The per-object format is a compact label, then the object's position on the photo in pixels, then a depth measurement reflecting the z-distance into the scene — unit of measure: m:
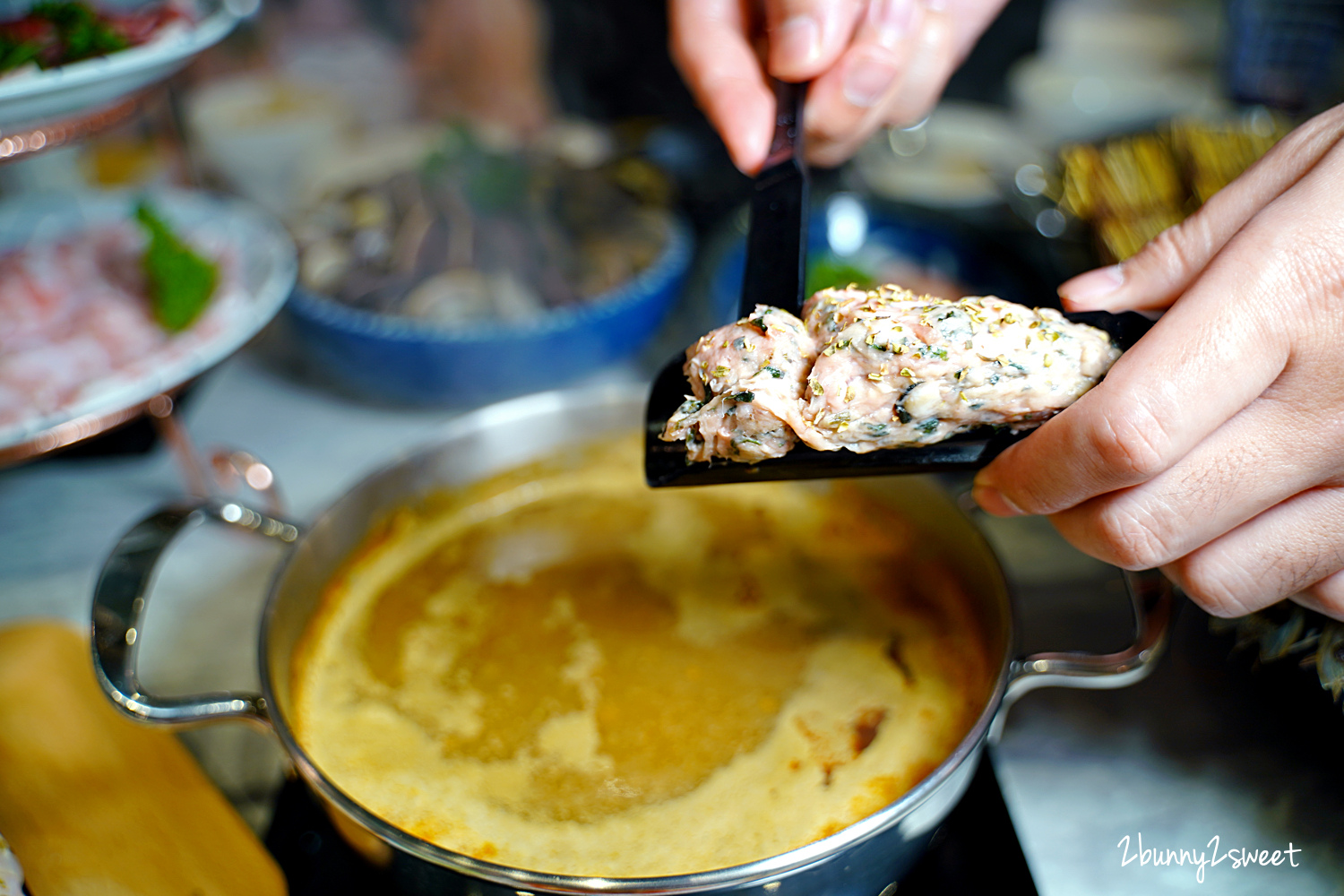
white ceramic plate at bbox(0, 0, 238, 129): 0.46
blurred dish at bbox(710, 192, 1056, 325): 0.64
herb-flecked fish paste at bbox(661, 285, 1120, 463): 0.41
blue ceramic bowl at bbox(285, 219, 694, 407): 0.60
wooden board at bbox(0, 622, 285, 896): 0.44
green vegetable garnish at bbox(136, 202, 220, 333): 0.56
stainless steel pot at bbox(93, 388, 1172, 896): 0.40
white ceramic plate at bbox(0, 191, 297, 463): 0.51
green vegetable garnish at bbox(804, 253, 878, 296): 0.64
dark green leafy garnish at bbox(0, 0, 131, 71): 0.49
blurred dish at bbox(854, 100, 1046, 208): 0.73
